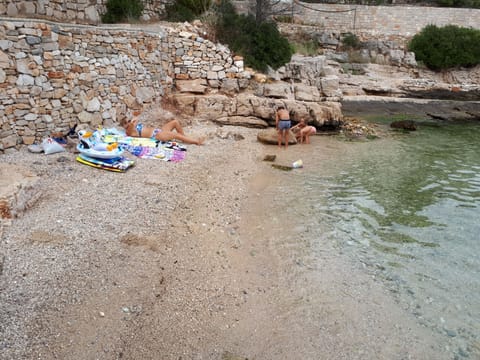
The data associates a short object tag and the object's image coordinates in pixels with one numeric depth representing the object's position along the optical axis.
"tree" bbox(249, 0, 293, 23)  17.47
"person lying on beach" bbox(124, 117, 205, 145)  10.39
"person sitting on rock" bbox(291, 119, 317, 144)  12.68
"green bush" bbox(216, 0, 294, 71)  15.59
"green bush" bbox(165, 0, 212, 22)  16.14
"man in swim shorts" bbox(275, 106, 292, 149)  11.92
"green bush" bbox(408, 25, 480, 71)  27.34
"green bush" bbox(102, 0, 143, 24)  14.28
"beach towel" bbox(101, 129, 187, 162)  9.24
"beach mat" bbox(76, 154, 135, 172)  7.96
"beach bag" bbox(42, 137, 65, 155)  8.45
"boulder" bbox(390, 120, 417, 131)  15.75
